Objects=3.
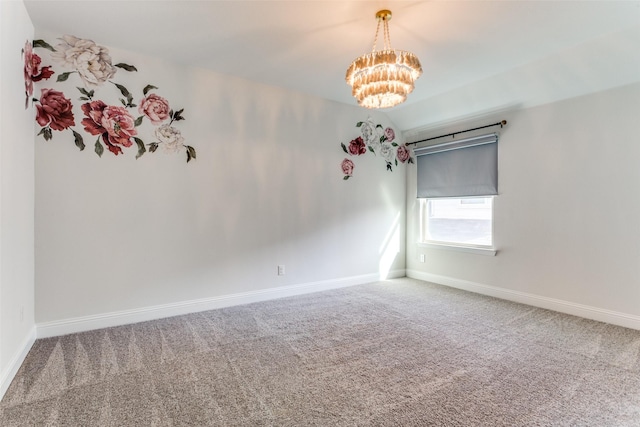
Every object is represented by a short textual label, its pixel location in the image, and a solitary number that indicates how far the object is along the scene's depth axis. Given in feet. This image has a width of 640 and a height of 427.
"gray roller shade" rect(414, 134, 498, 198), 12.80
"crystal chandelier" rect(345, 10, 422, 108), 6.91
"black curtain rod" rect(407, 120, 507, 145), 12.27
